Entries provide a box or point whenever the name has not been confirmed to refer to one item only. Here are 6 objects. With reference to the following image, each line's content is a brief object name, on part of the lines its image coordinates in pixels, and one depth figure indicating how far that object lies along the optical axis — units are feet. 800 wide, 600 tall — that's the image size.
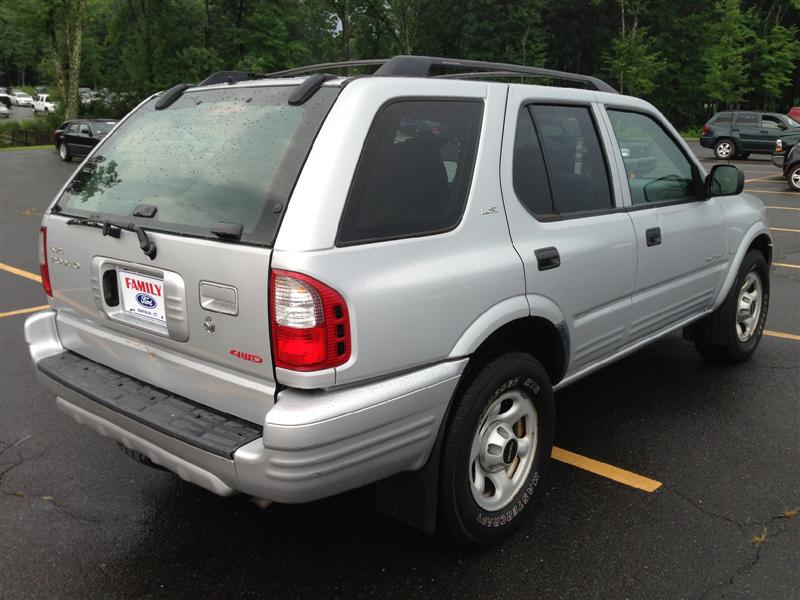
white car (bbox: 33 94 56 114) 209.97
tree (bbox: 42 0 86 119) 110.93
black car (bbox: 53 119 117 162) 78.33
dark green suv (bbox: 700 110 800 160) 76.13
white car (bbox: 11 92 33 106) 248.93
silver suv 7.36
